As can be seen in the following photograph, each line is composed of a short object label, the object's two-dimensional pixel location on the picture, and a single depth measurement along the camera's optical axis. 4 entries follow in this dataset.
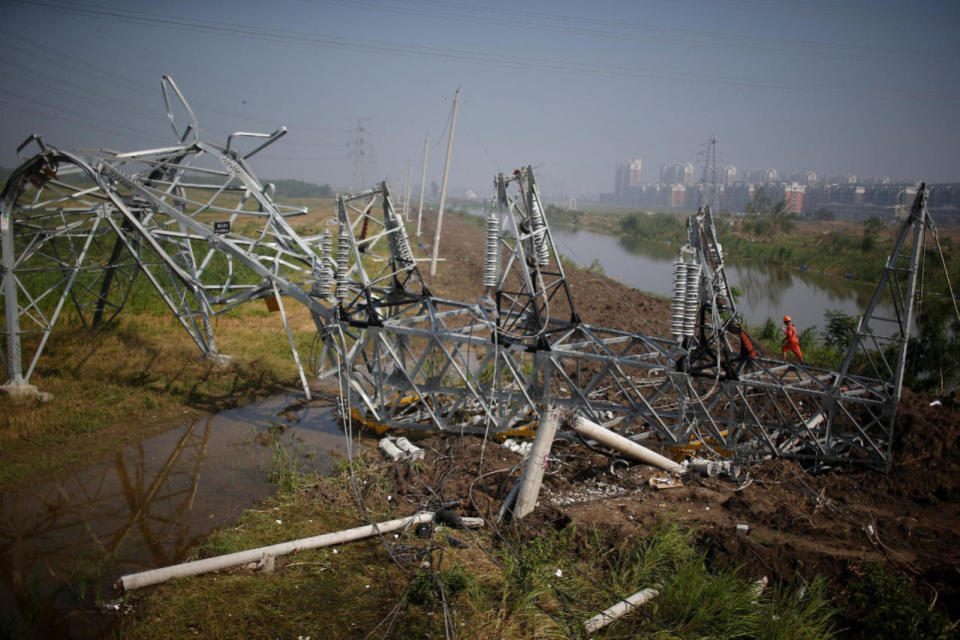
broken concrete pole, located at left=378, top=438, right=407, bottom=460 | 9.89
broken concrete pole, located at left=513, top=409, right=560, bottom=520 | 7.22
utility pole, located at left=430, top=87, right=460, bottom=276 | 25.03
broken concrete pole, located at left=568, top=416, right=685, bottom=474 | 7.31
